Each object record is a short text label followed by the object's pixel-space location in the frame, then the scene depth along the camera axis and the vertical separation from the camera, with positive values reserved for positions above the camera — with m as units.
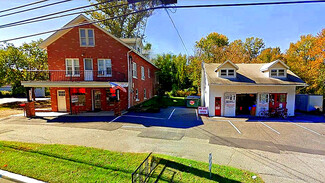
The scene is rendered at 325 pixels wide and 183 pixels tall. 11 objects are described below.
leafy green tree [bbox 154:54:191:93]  28.89 +3.09
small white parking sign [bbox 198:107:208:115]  13.41 -2.45
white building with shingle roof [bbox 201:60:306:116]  13.09 -0.30
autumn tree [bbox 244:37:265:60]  37.94 +11.52
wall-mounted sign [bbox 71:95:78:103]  13.04 -1.08
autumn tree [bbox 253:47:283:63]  30.09 +7.48
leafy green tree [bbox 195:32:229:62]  27.91 +8.63
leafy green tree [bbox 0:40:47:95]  19.58 +3.82
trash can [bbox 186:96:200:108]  18.06 -2.10
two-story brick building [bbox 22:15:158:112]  14.59 +2.57
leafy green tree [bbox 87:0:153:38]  25.45 +12.90
